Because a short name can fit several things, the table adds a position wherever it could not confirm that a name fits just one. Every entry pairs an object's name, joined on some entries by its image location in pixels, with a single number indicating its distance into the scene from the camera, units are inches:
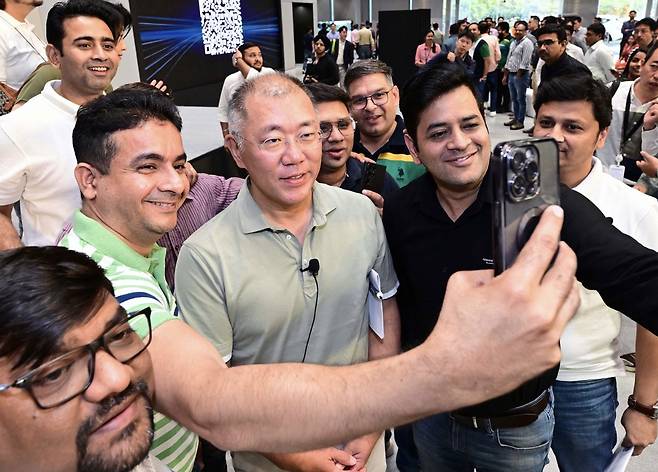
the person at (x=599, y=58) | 215.8
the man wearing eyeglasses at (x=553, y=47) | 175.6
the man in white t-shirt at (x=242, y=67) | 192.9
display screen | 333.4
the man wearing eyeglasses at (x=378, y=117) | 96.5
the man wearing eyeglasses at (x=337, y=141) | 82.4
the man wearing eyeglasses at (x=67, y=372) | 27.3
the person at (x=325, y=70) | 292.1
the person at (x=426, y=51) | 397.1
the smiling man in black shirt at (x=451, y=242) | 51.4
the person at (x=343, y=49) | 582.8
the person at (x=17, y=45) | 107.6
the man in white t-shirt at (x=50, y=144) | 70.9
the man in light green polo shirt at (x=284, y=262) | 49.2
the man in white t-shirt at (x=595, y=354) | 54.5
